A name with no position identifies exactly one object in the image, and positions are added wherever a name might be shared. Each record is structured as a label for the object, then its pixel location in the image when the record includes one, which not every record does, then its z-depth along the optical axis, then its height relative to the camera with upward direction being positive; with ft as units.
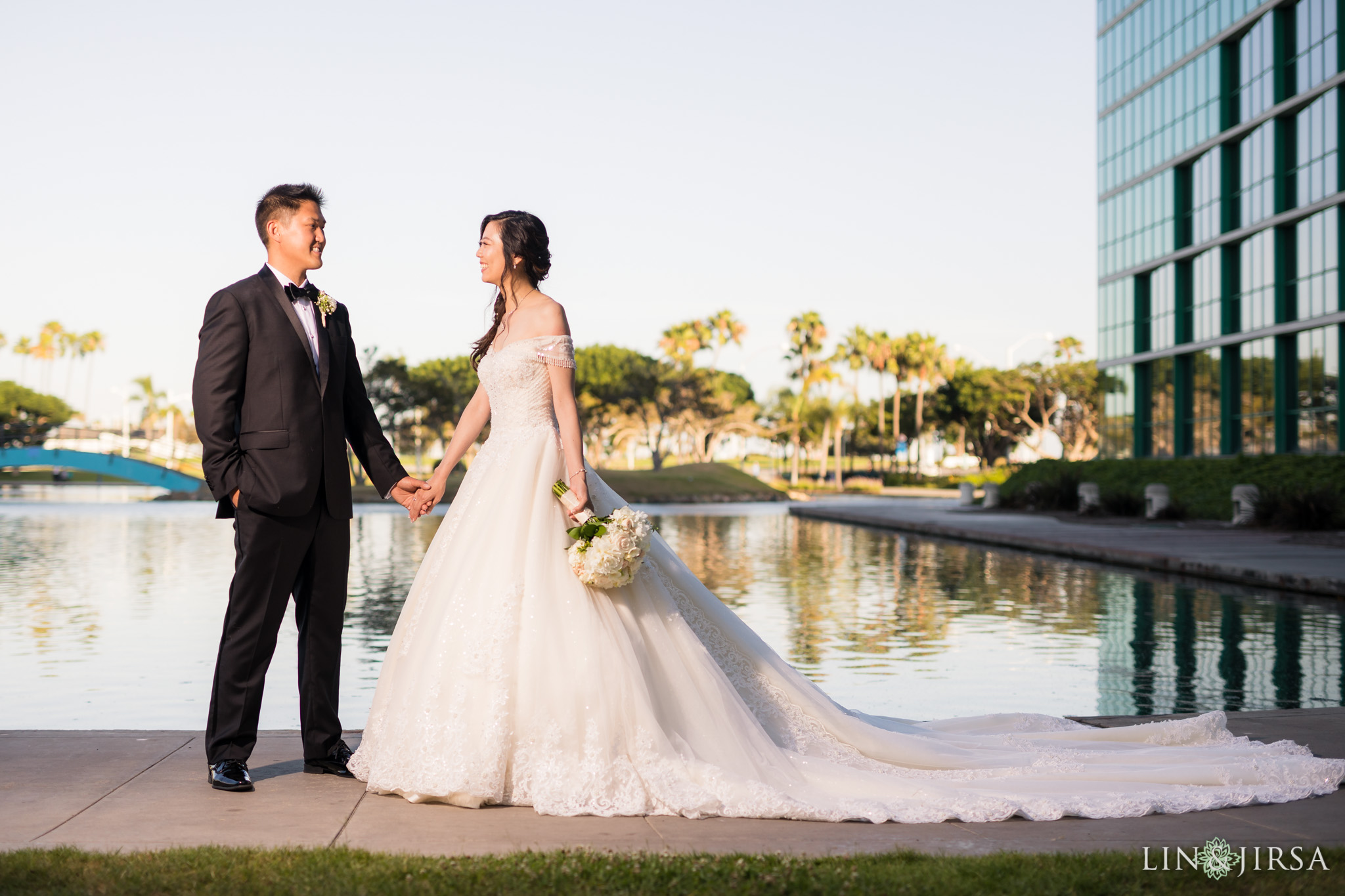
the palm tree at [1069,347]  278.93 +26.41
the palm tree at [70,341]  420.36 +38.69
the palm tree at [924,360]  276.41 +23.13
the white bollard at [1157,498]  102.58 -2.25
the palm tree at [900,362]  277.03 +22.71
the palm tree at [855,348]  277.44 +25.55
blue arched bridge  174.91 -0.58
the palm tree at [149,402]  428.15 +20.15
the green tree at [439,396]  228.63 +12.02
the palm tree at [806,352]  253.65 +22.80
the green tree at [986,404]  280.10 +14.14
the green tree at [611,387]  257.75 +15.62
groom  15.96 -0.06
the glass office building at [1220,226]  116.47 +25.02
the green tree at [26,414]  311.47 +11.79
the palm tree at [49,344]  415.64 +37.25
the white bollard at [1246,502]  90.53 -2.21
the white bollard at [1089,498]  114.93 -2.51
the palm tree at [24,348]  412.77 +35.90
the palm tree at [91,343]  425.28 +38.65
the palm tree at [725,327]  273.33 +29.38
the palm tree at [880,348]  277.44 +25.54
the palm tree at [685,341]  270.05 +25.91
